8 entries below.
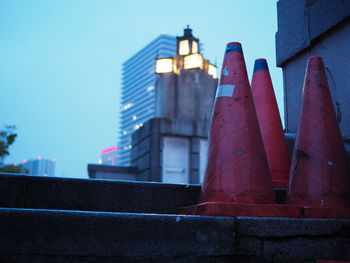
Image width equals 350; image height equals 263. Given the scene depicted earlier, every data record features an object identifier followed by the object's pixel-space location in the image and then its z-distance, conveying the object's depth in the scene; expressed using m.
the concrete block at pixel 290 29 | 4.79
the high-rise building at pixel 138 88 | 140.12
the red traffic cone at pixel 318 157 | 2.60
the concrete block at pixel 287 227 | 2.11
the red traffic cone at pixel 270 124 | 3.49
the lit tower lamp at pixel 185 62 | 15.33
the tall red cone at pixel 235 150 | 2.48
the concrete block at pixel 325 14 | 4.12
